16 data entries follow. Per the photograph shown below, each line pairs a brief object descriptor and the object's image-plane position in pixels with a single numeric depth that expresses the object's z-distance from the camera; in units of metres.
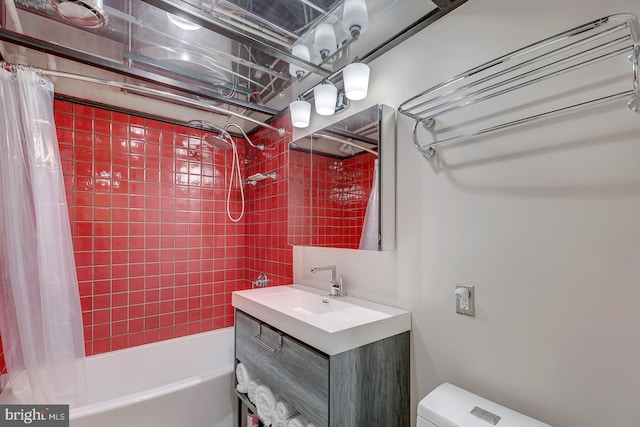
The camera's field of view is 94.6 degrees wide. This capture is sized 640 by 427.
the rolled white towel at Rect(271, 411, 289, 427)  1.39
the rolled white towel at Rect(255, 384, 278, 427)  1.50
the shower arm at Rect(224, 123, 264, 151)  2.53
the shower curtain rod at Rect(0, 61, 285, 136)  1.52
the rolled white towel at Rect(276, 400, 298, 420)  1.41
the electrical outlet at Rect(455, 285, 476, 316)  1.17
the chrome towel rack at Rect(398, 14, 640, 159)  0.76
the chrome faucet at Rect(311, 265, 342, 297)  1.76
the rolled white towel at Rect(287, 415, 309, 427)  1.32
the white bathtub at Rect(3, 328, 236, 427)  1.60
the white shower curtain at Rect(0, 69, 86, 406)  1.49
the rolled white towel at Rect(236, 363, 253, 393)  1.73
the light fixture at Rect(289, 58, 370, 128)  1.55
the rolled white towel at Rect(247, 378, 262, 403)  1.65
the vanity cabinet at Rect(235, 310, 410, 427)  1.15
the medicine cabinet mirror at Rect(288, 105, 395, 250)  1.49
